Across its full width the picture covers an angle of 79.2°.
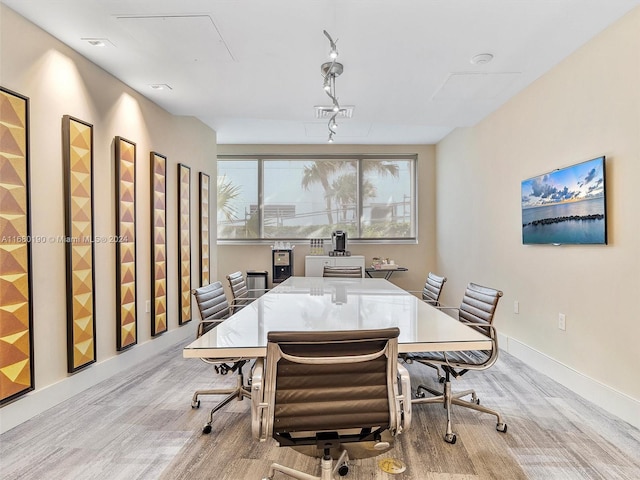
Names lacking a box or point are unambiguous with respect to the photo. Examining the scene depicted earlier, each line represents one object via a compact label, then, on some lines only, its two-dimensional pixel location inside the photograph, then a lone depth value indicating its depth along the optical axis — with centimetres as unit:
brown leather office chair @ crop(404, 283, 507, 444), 217
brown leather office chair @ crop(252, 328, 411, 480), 133
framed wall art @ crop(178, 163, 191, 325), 441
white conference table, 160
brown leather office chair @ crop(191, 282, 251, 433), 237
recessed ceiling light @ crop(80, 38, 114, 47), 264
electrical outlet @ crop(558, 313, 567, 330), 306
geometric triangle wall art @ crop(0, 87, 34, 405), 221
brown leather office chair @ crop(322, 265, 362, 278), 420
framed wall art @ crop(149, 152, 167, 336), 385
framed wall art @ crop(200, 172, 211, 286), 500
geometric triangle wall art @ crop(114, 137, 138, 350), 331
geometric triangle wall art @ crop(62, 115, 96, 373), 273
